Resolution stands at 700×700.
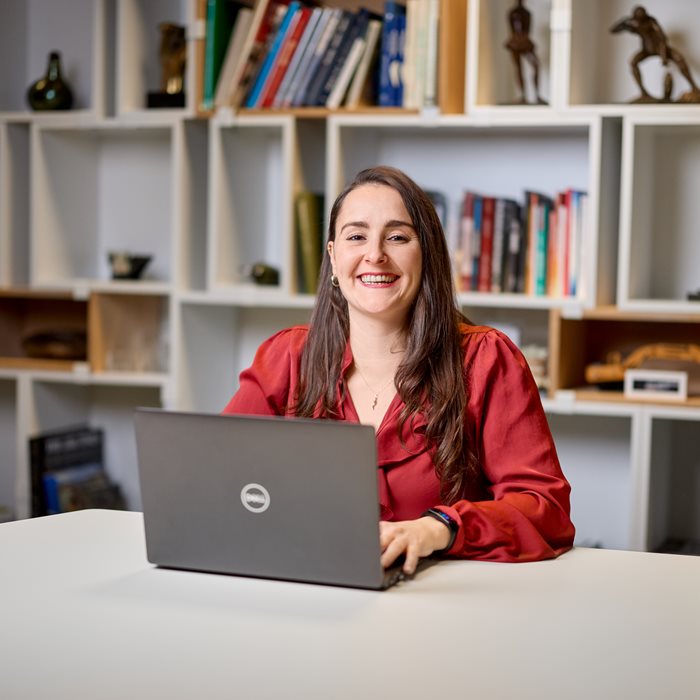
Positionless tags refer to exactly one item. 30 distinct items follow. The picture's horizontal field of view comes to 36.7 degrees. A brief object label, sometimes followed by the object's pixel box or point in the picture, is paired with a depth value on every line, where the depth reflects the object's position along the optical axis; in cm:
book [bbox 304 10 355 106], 301
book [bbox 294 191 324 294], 310
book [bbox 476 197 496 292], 297
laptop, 128
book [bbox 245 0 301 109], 305
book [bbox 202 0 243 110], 314
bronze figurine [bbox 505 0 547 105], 294
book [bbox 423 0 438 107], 291
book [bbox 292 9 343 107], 301
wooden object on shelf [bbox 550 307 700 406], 283
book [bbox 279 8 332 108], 302
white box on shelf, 279
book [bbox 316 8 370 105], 301
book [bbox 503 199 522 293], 294
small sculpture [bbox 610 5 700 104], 281
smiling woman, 174
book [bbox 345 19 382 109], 301
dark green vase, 349
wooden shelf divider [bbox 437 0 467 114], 289
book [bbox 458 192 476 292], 298
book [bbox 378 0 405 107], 295
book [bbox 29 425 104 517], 344
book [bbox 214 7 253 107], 315
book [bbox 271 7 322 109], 303
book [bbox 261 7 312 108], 304
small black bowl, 345
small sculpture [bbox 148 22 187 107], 335
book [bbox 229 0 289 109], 307
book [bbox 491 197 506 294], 296
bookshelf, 285
